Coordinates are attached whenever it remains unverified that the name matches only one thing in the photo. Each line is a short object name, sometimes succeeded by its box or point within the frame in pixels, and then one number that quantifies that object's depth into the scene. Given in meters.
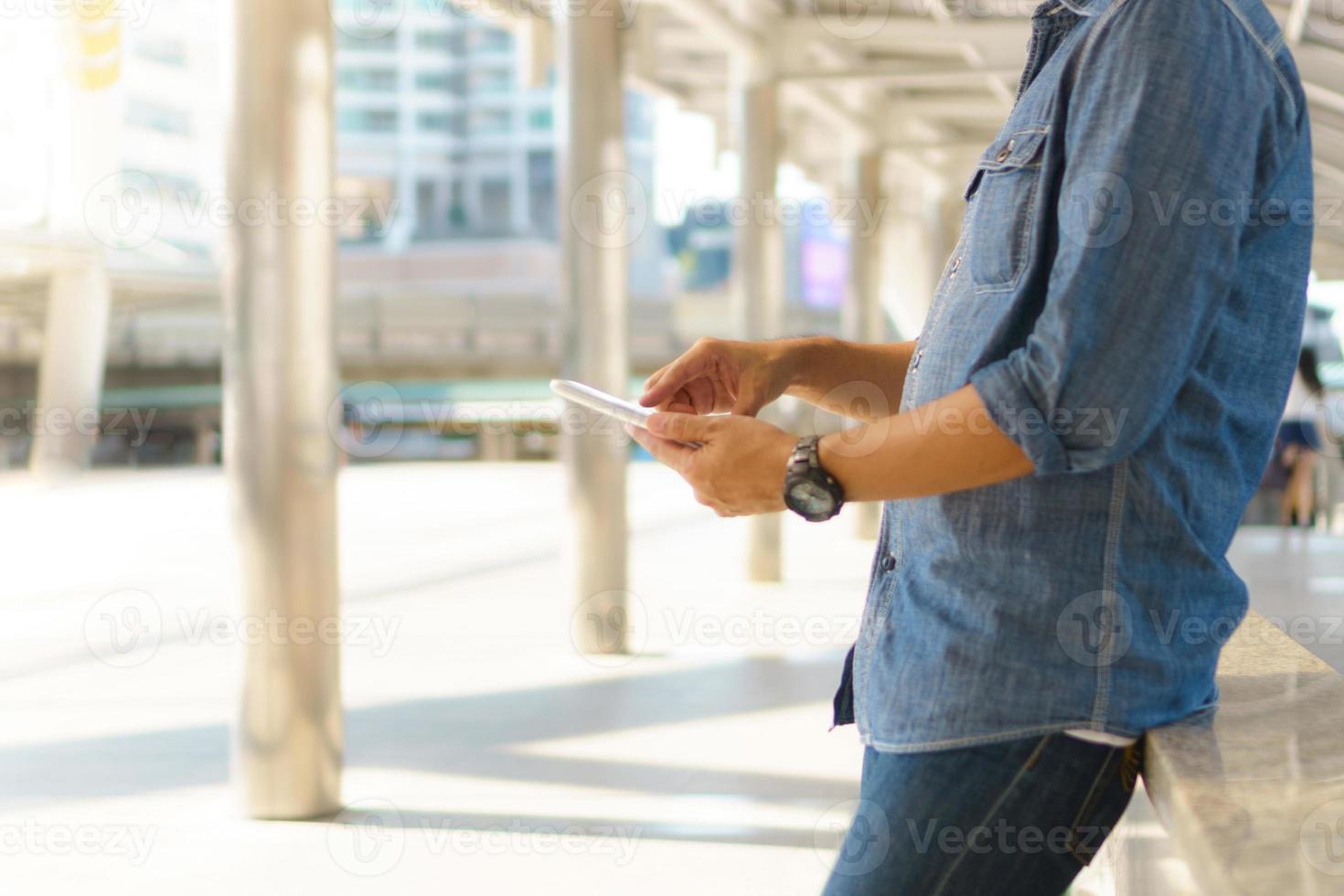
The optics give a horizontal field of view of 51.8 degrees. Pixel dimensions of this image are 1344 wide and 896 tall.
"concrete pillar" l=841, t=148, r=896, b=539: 12.82
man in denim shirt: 1.15
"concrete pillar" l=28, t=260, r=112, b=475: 30.03
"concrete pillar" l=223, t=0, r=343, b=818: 4.53
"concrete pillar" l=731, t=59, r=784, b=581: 10.12
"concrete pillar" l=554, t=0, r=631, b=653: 7.53
